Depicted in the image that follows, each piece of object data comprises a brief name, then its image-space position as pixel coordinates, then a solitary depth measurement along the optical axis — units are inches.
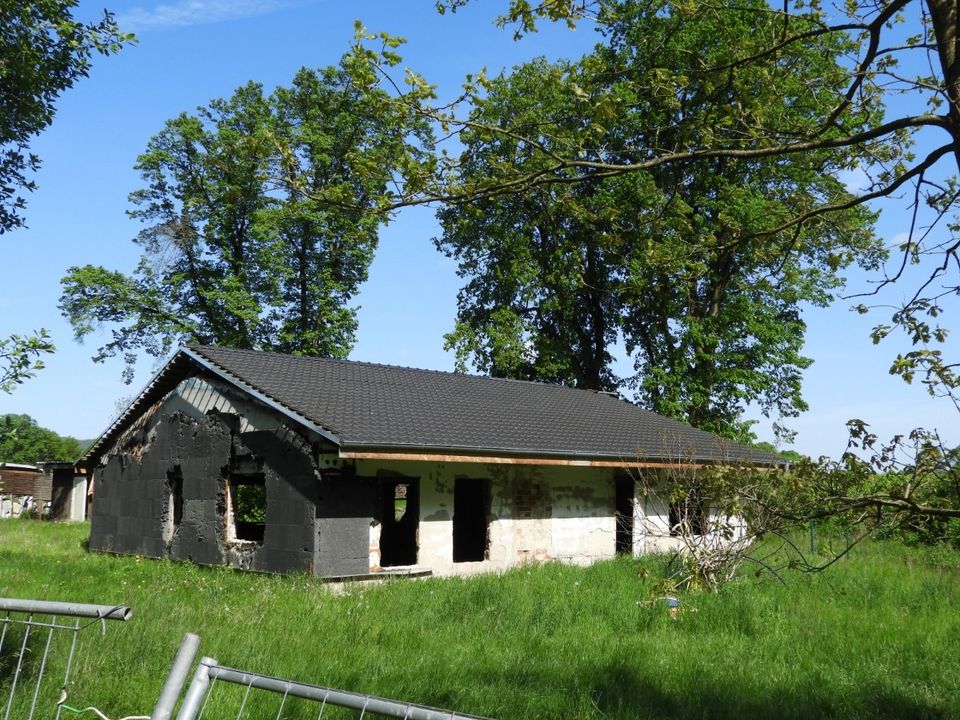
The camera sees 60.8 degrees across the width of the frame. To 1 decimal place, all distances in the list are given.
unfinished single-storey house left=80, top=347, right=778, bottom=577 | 578.6
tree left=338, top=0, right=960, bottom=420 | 213.6
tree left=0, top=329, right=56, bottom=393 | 342.0
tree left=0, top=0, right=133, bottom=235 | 524.4
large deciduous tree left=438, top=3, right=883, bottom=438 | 1096.8
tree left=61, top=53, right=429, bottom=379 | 1257.4
